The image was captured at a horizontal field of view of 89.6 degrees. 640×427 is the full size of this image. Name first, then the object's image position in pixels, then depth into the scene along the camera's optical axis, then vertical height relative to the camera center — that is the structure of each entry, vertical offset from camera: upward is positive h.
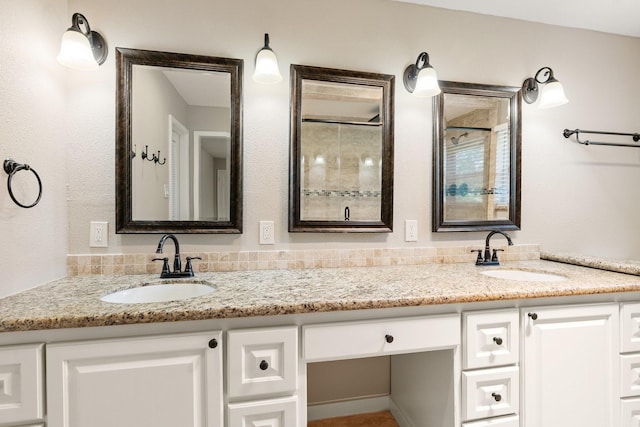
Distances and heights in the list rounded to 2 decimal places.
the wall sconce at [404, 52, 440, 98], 1.64 +0.69
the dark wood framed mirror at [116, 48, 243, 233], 1.52 +0.35
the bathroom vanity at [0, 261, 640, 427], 0.94 -0.45
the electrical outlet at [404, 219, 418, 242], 1.83 -0.09
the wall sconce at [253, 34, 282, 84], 1.51 +0.69
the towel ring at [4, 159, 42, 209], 1.11 +0.16
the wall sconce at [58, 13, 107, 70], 1.30 +0.68
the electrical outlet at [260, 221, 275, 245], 1.66 -0.10
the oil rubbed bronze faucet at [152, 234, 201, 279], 1.45 -0.25
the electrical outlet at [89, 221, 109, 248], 1.51 -0.09
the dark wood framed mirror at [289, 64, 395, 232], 1.68 +0.34
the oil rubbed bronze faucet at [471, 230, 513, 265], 1.80 -0.24
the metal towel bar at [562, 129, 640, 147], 2.03 +0.50
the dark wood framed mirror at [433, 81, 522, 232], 1.85 +0.34
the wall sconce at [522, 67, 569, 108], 1.80 +0.72
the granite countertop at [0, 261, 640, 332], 0.95 -0.29
